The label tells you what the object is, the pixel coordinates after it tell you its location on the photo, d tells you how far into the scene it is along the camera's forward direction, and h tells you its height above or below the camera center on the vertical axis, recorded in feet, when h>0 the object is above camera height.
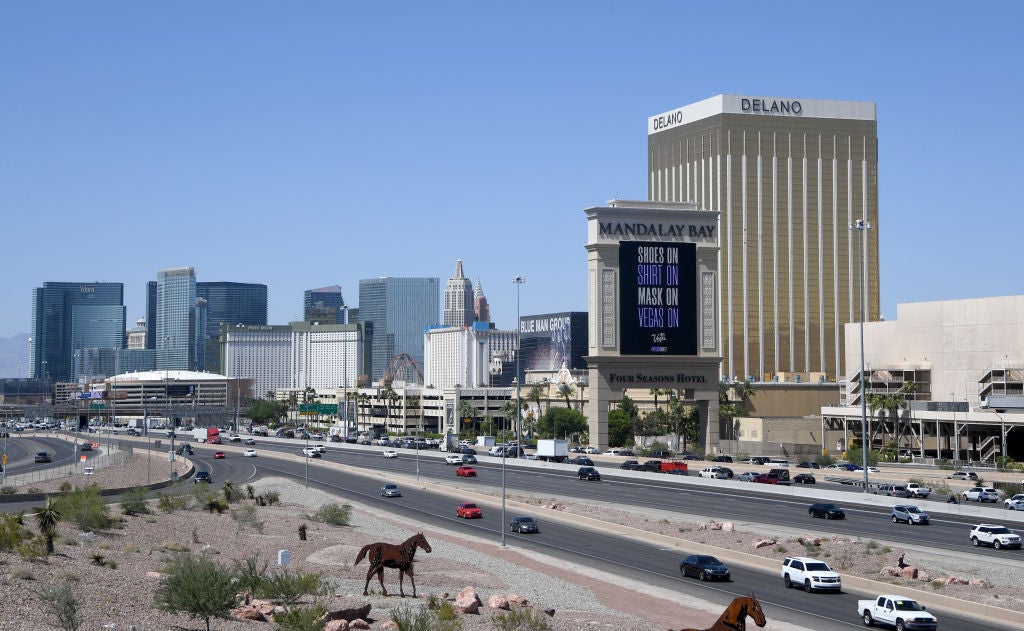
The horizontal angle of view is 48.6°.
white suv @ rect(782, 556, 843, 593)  144.05 -25.71
